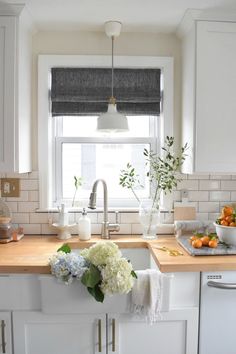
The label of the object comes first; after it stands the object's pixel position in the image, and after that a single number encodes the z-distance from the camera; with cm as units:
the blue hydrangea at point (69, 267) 145
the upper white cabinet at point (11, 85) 182
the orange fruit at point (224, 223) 183
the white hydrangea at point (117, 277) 140
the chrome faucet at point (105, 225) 205
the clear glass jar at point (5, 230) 199
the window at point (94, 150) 221
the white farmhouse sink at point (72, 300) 151
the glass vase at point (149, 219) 207
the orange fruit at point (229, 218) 182
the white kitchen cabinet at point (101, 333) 156
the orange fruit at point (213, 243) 175
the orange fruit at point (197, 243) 176
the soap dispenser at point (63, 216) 206
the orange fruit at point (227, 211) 186
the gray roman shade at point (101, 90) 216
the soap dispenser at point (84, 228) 204
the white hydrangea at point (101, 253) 147
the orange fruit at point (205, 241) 179
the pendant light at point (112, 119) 190
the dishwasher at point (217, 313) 156
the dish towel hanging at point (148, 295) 148
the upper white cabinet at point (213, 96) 188
